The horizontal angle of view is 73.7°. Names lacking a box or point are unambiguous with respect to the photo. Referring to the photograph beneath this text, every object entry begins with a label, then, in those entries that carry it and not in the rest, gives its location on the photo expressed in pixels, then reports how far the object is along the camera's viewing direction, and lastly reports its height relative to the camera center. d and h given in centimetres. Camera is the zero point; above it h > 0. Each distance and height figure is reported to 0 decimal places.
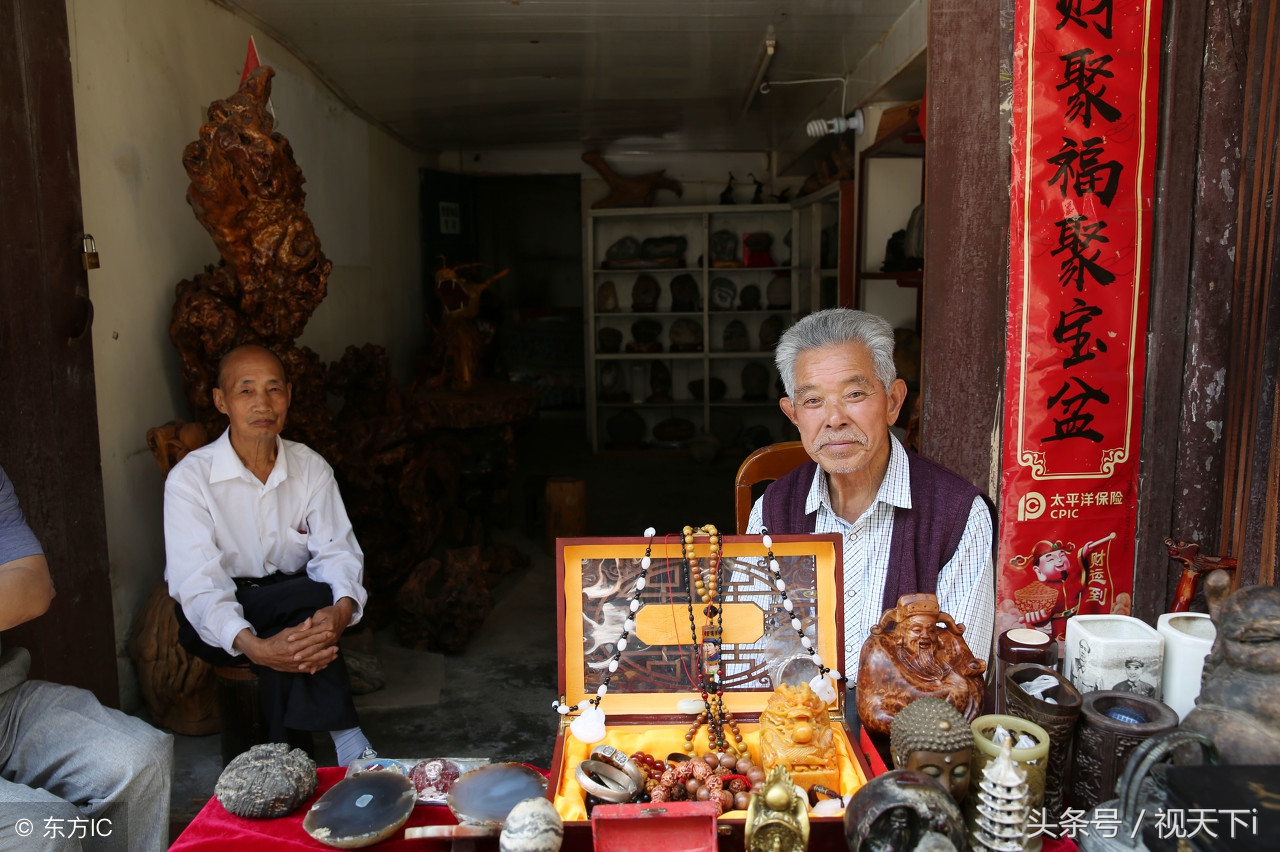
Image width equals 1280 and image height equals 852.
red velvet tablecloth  110 -68
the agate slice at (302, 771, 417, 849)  108 -65
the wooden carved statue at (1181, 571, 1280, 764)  90 -41
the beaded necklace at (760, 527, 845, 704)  122 -49
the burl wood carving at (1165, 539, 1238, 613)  131 -40
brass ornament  93 -56
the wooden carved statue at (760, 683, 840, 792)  110 -56
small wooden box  95 -58
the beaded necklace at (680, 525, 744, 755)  121 -48
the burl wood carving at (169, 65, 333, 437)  271 +23
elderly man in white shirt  226 -70
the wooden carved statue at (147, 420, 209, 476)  272 -41
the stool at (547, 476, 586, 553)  503 -114
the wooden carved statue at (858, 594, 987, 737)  113 -48
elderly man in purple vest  167 -37
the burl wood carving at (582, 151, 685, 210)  732 +105
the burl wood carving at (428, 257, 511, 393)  510 -12
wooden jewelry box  123 -46
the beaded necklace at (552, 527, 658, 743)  116 -55
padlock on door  236 +17
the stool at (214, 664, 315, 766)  237 -111
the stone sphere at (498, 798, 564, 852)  92 -56
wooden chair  218 -42
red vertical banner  213 +1
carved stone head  97 -50
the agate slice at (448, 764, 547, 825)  106 -62
